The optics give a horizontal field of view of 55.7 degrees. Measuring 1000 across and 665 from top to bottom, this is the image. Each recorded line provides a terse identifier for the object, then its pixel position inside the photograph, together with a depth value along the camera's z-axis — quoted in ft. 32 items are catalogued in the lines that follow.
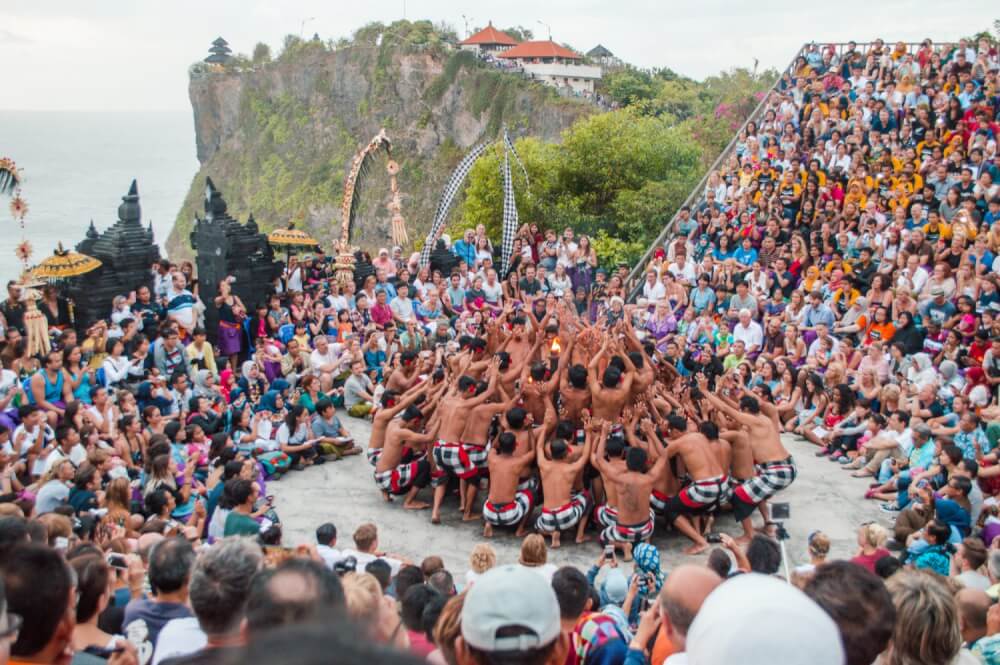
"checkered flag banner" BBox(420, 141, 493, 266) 57.21
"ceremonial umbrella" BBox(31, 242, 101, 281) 41.93
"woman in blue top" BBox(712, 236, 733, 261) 53.75
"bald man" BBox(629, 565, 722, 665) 12.47
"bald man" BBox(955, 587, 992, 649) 18.10
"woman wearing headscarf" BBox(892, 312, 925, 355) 41.16
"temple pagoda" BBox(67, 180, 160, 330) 44.42
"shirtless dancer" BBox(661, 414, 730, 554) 29.76
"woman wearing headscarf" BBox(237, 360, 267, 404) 40.40
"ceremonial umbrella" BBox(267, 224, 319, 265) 54.08
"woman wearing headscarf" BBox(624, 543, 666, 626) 22.58
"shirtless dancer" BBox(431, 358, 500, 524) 32.12
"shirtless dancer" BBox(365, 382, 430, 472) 34.04
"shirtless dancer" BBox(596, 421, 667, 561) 28.84
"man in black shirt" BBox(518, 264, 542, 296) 53.52
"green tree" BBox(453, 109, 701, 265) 77.30
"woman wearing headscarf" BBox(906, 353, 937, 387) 38.45
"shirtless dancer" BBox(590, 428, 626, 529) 29.53
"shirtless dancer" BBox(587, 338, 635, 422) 32.17
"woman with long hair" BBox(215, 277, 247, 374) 45.68
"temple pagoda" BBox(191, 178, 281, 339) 49.57
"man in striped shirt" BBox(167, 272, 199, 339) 44.29
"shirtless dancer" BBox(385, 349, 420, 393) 37.22
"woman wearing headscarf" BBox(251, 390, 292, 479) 36.06
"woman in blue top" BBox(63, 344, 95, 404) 35.22
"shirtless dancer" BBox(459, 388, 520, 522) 32.22
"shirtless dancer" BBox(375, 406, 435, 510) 33.09
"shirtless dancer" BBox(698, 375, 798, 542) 30.83
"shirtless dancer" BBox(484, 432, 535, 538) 30.35
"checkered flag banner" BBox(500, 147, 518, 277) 58.95
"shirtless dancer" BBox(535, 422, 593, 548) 29.84
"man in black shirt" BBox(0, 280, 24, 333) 40.37
